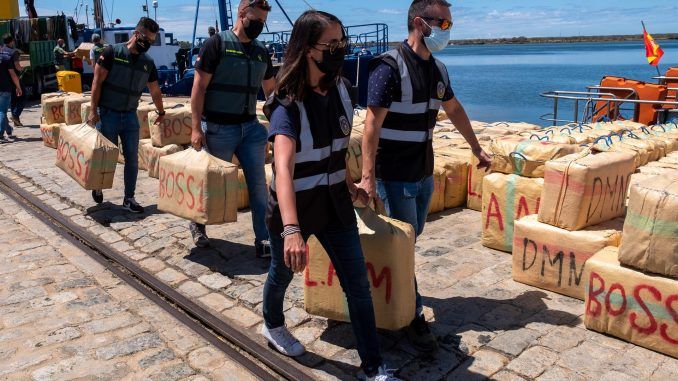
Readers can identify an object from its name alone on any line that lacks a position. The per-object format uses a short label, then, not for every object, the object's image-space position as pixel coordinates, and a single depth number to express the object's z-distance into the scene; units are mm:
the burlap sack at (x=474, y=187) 6629
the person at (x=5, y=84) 12016
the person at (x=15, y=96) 12711
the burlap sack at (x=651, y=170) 5656
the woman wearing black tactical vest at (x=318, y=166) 3117
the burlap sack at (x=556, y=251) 4422
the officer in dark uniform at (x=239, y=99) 5082
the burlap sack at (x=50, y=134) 10319
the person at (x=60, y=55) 21922
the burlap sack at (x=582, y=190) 4457
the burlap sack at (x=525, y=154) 5281
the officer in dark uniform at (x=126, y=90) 6547
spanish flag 14109
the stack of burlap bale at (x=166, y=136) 8164
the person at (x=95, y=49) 17500
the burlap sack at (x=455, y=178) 6742
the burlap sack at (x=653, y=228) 3602
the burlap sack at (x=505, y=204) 5324
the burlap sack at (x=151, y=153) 8094
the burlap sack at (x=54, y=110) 10727
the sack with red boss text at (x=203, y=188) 5125
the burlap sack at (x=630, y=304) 3709
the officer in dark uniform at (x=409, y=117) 3721
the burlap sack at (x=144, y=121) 9188
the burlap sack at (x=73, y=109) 10023
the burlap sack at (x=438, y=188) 6634
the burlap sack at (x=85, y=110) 9461
